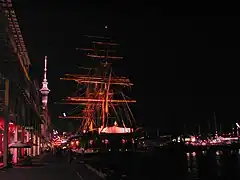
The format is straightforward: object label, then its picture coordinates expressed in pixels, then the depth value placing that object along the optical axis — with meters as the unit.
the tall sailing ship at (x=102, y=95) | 107.91
